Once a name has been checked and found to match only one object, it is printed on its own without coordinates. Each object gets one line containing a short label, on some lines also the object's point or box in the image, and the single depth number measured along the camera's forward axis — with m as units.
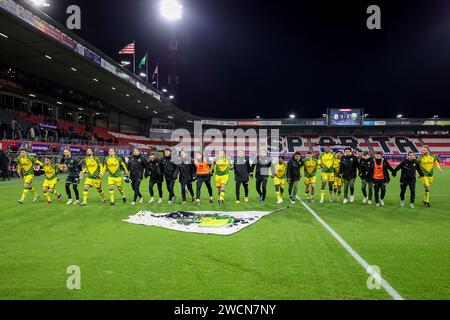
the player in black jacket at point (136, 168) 12.62
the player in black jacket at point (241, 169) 12.74
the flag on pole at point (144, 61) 37.02
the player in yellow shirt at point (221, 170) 12.47
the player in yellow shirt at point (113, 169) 12.10
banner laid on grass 7.79
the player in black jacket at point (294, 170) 13.01
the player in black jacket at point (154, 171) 12.66
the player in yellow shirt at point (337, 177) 13.24
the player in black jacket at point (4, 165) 21.30
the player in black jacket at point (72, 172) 12.44
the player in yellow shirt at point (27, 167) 12.53
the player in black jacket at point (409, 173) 11.78
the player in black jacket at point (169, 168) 12.68
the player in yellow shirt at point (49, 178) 12.52
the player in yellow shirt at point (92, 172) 12.12
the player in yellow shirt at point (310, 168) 13.24
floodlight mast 54.28
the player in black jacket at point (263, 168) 12.48
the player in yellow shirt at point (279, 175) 12.80
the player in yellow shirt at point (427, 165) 12.15
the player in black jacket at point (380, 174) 12.06
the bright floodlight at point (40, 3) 21.03
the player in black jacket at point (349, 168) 12.95
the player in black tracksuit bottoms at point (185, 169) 12.55
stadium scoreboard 55.09
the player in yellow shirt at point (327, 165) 13.29
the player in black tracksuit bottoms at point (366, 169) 12.56
